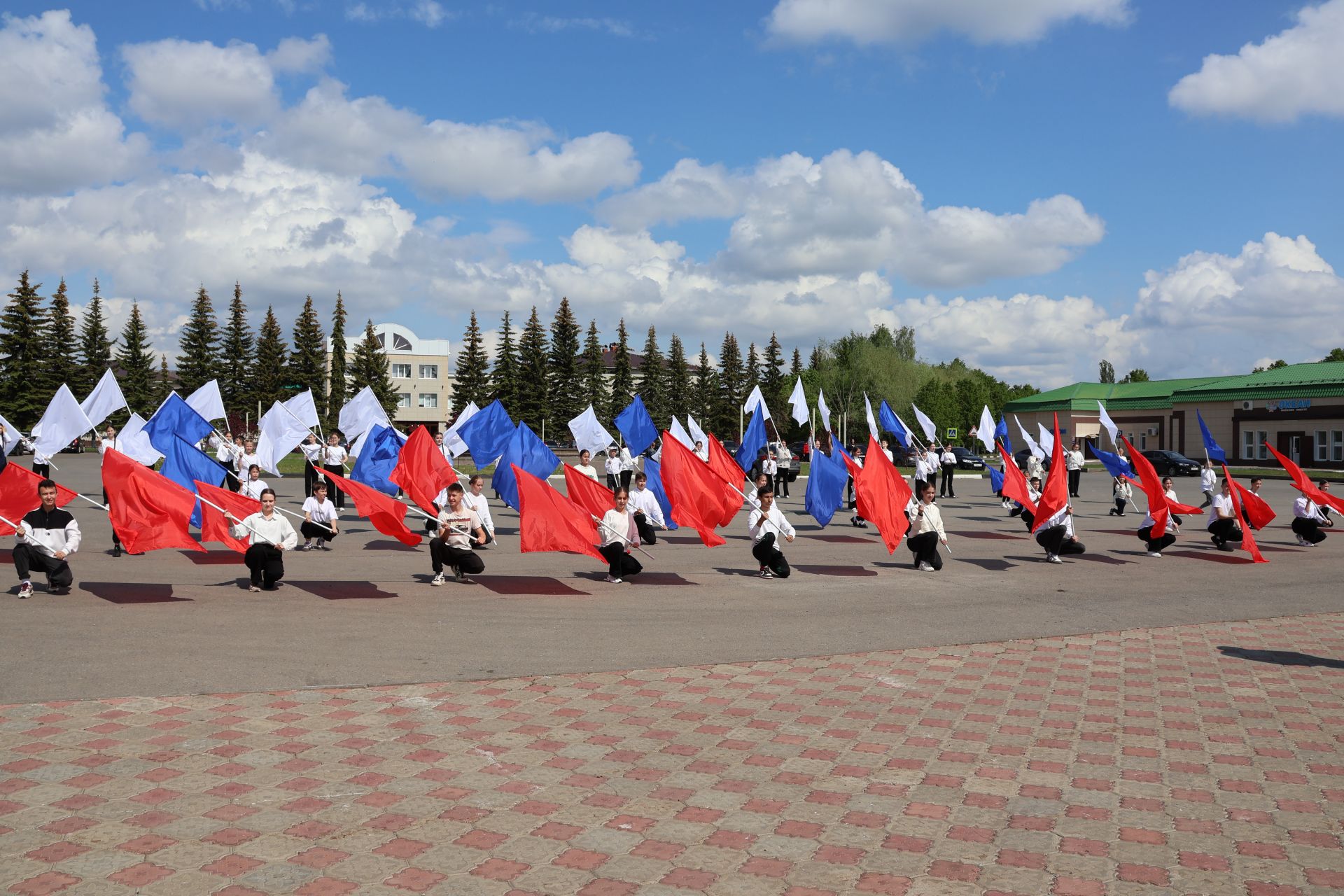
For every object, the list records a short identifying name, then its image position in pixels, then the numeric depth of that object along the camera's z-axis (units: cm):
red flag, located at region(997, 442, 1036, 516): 1825
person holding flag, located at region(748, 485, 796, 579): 1451
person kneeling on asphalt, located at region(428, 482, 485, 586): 1354
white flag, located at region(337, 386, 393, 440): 2280
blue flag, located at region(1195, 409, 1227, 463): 2289
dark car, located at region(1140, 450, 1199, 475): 4888
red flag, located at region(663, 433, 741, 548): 1571
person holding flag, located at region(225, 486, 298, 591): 1266
